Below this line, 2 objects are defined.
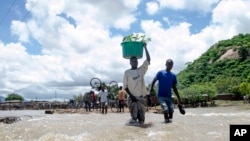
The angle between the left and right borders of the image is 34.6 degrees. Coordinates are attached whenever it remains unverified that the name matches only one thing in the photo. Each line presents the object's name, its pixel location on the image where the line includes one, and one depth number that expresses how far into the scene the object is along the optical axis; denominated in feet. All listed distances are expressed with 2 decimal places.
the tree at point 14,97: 336.10
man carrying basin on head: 27.68
